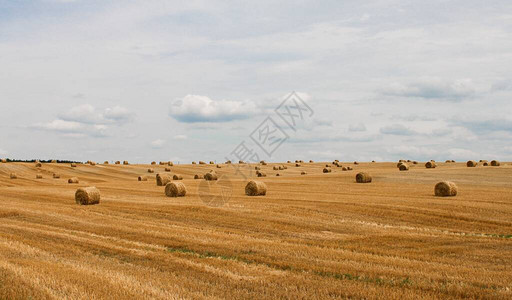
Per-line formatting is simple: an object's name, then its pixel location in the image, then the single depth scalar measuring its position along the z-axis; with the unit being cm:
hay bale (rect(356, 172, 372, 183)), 4516
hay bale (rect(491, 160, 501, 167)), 6115
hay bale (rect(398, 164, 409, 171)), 5897
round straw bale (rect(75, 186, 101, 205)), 2822
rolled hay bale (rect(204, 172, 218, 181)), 5312
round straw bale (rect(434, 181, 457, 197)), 3100
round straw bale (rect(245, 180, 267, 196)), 3284
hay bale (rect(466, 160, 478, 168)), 6106
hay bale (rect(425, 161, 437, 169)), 6431
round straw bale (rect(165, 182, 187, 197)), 3278
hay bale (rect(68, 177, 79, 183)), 5388
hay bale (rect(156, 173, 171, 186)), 4484
